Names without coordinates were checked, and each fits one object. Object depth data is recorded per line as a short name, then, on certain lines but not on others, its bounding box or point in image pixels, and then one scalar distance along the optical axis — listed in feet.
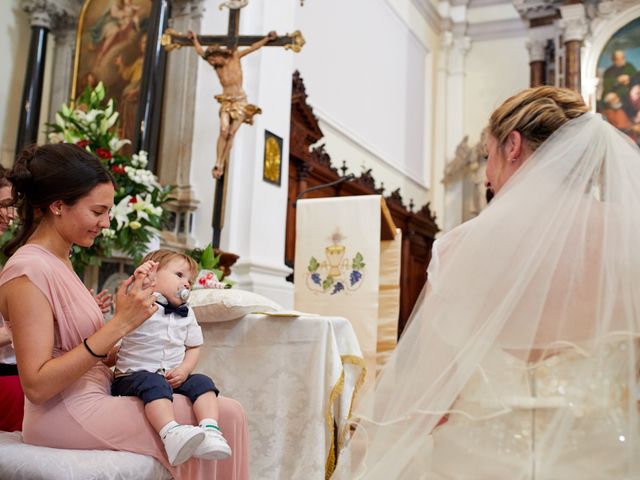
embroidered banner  15.21
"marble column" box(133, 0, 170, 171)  19.47
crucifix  17.58
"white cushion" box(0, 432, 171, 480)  5.40
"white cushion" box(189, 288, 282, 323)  10.46
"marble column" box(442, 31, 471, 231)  41.69
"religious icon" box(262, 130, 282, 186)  21.35
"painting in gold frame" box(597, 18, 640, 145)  35.91
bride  4.88
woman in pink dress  5.78
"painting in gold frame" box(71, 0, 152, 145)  21.08
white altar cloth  10.34
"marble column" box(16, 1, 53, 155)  20.65
